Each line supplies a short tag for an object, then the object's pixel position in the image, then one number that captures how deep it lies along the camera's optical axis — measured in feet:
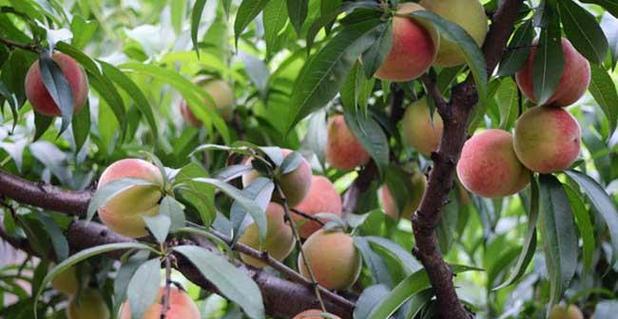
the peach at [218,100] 9.90
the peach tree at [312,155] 7.57
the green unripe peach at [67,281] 9.12
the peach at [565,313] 9.25
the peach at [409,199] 9.45
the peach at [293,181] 8.38
